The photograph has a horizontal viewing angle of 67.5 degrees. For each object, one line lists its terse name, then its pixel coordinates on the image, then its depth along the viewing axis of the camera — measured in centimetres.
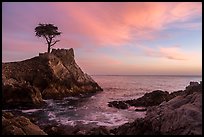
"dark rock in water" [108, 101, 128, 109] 2172
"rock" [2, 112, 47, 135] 767
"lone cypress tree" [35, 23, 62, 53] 3629
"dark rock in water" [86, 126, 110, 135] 969
